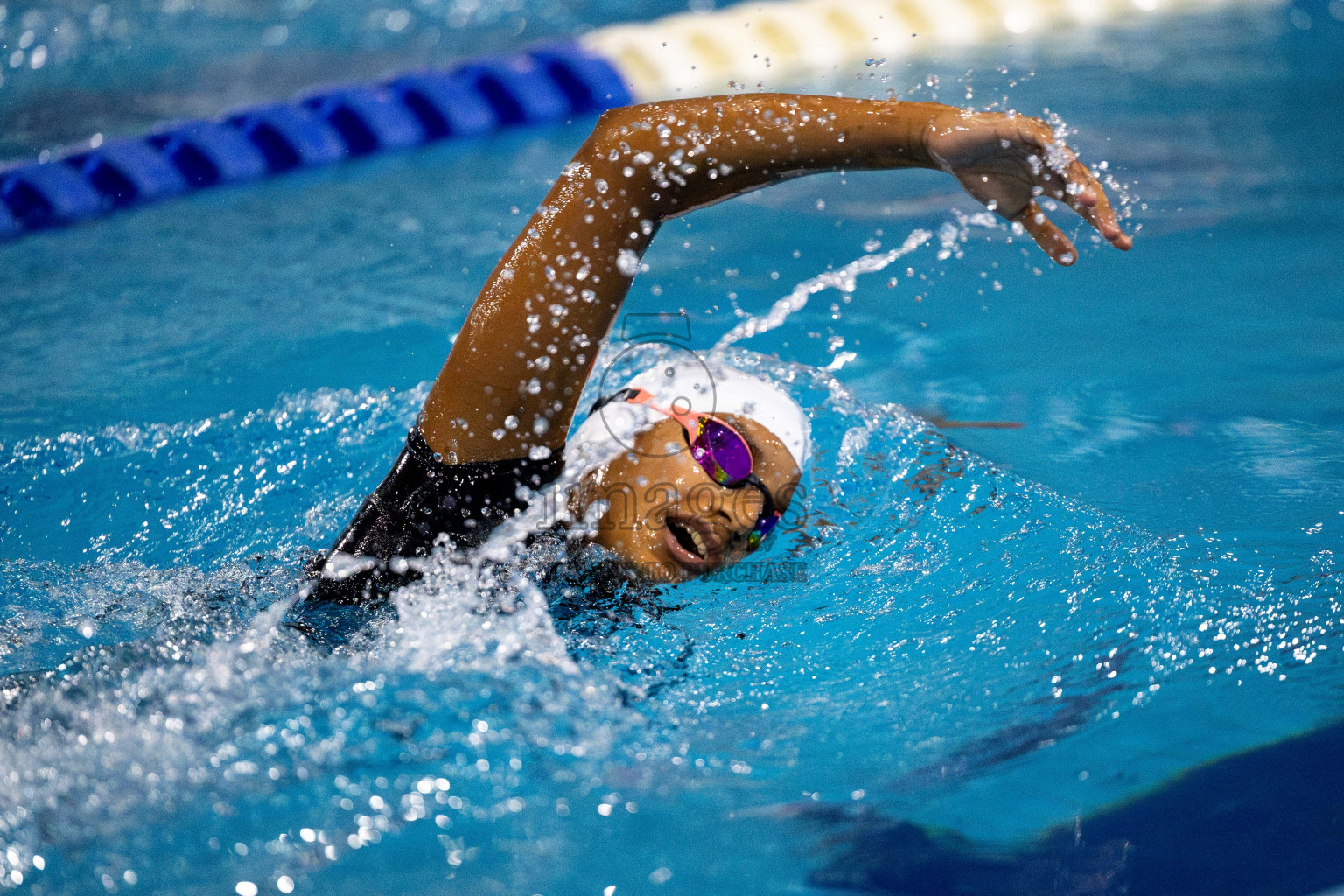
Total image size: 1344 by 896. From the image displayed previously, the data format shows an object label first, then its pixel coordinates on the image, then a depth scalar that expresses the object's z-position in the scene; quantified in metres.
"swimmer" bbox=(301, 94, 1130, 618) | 4.53
